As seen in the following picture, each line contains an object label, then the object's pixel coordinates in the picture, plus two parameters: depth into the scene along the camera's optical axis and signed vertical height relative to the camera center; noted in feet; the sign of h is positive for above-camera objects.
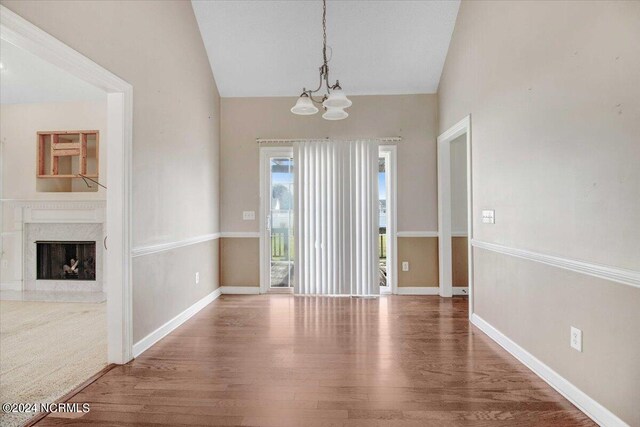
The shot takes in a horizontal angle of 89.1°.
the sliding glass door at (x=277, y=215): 15.08 +0.08
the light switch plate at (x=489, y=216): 9.69 -0.03
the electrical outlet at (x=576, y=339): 6.26 -2.43
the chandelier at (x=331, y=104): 8.33 +3.00
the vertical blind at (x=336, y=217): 14.39 -0.05
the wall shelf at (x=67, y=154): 14.61 +2.93
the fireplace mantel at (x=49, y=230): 14.98 -0.54
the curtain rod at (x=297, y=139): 14.52 +3.47
